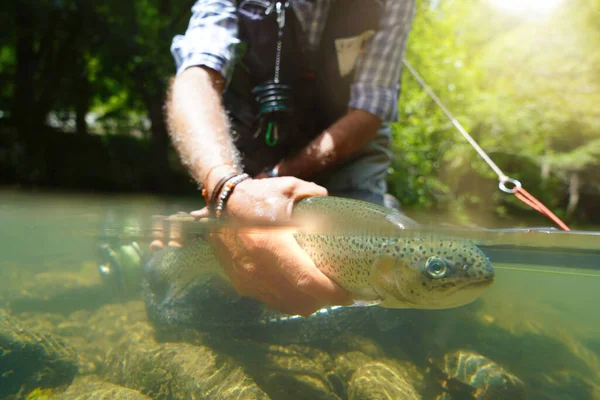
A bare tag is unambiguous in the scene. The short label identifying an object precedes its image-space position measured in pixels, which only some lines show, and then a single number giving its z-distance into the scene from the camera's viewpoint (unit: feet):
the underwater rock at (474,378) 1.17
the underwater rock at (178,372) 1.13
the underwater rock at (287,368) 1.13
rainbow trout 0.98
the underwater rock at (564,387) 1.22
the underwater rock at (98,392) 1.15
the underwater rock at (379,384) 1.14
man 1.56
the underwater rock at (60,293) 1.50
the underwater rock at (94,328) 1.31
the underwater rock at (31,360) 1.23
